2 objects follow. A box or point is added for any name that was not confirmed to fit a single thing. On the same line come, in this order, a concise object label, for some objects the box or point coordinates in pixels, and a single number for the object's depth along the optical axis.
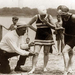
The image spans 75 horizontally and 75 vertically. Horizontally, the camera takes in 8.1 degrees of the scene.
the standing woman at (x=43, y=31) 10.30
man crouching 10.22
